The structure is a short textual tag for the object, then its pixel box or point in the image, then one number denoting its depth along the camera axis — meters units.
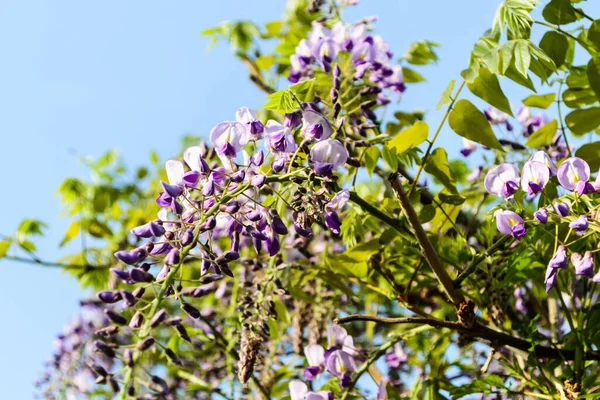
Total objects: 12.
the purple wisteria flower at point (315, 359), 1.00
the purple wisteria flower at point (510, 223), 0.83
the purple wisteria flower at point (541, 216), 0.82
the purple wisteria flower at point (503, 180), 0.87
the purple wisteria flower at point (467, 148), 1.15
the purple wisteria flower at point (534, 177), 0.85
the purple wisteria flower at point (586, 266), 0.82
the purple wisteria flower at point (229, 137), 0.83
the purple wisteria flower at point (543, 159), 0.86
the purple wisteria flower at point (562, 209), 0.82
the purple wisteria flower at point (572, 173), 0.84
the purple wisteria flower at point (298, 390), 0.97
